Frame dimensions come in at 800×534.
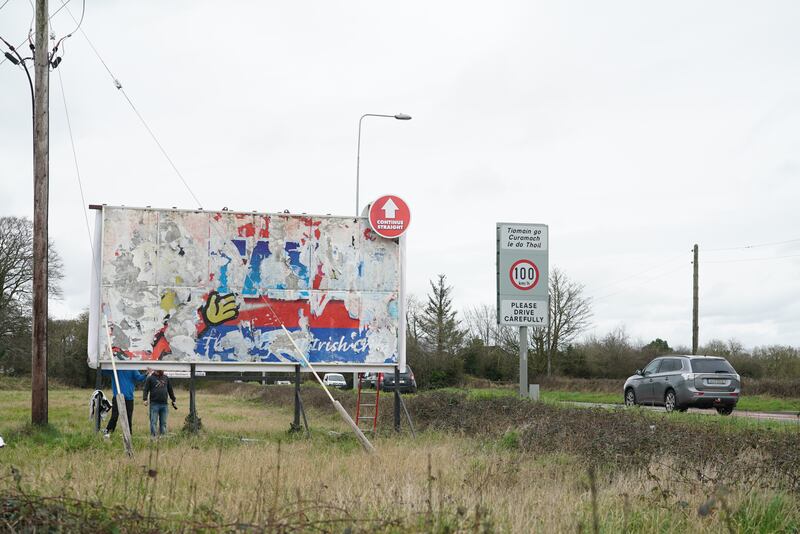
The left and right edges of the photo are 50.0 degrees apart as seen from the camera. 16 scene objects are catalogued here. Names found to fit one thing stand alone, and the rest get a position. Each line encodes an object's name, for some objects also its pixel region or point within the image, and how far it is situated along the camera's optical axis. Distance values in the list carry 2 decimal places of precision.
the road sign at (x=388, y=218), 18.22
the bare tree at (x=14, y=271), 52.44
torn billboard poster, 17.19
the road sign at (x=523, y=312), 20.69
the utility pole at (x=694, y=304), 40.21
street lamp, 30.16
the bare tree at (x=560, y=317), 55.75
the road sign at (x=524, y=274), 20.92
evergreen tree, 58.10
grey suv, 21.58
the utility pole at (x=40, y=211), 17.33
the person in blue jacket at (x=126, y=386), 17.41
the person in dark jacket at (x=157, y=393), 17.67
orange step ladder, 20.60
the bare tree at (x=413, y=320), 60.12
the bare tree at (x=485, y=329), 66.68
